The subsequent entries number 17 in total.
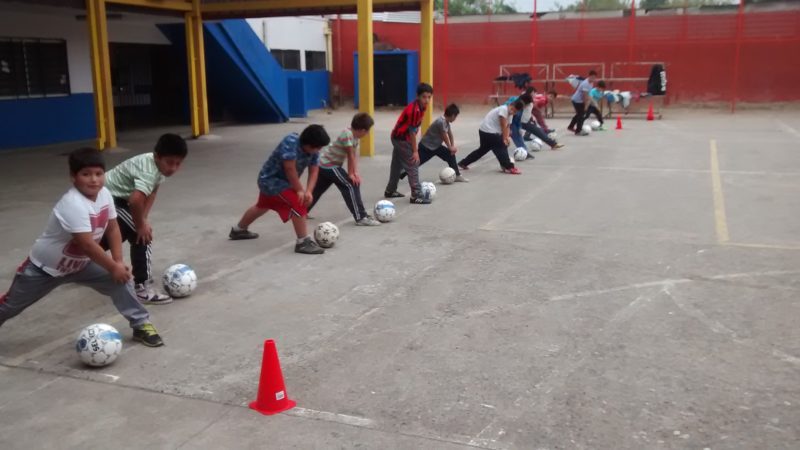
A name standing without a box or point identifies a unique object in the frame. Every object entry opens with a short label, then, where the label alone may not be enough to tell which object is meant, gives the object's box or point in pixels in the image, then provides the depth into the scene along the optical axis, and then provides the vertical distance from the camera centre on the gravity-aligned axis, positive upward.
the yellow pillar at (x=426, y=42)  16.67 +1.09
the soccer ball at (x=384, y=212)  8.87 -1.52
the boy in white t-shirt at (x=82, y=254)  4.38 -1.03
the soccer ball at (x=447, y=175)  11.75 -1.43
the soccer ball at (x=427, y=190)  10.19 -1.45
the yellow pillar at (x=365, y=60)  14.70 +0.60
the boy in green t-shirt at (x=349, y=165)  8.47 -0.91
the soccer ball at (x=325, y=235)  7.60 -1.55
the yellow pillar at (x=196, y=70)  18.25 +0.53
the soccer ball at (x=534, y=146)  16.36 -1.33
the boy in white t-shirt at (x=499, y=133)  12.80 -0.81
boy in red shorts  7.17 -0.92
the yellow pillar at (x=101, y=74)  14.82 +0.37
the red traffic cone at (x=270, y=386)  3.93 -1.63
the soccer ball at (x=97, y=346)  4.48 -1.59
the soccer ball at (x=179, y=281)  5.90 -1.57
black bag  25.05 +0.19
